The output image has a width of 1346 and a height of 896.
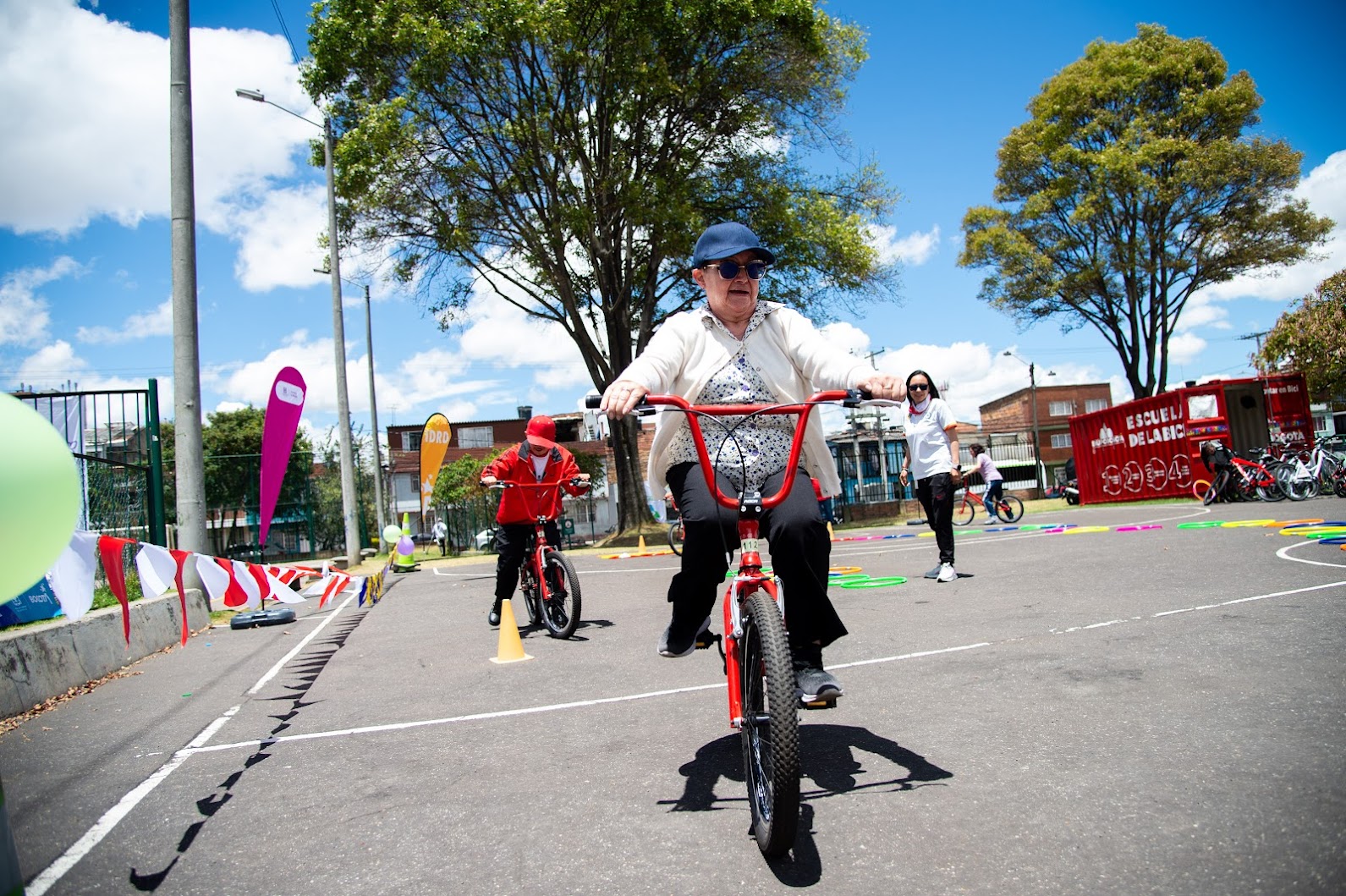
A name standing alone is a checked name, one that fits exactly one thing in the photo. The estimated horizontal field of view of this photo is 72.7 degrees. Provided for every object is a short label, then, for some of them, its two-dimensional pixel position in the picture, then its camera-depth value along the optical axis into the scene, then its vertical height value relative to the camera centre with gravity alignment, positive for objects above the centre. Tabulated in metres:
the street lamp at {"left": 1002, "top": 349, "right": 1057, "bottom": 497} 40.19 +1.76
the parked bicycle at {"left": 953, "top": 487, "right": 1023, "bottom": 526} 20.25 -0.69
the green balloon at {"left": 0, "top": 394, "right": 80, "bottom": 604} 2.11 +0.15
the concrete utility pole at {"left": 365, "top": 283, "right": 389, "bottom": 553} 32.75 +2.60
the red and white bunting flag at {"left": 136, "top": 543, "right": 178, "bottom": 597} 6.29 -0.12
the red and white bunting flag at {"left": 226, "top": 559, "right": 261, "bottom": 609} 7.67 -0.35
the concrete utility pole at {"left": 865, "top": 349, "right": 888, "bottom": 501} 31.97 +0.79
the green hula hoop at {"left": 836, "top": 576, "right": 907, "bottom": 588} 8.84 -0.91
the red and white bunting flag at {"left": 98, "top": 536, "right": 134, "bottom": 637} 5.62 -0.06
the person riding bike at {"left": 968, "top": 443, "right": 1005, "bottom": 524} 18.19 -0.02
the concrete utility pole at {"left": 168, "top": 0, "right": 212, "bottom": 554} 9.71 +2.31
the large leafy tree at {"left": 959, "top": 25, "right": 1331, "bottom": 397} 26.22 +8.17
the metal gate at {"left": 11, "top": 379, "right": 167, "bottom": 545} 8.56 +0.89
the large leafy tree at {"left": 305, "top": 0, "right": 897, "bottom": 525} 19.84 +8.93
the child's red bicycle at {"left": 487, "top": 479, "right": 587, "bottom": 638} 7.14 -0.56
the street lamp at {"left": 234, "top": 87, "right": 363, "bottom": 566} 22.30 +3.26
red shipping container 20.06 +0.76
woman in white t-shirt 8.66 +0.27
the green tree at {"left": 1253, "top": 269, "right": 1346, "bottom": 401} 25.59 +3.20
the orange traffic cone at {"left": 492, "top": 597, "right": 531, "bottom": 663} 6.25 -0.84
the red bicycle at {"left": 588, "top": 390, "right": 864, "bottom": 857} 2.45 -0.52
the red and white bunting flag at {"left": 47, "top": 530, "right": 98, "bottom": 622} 4.87 -0.09
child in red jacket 7.88 +0.20
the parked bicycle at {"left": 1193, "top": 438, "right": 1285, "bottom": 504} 17.30 -0.43
